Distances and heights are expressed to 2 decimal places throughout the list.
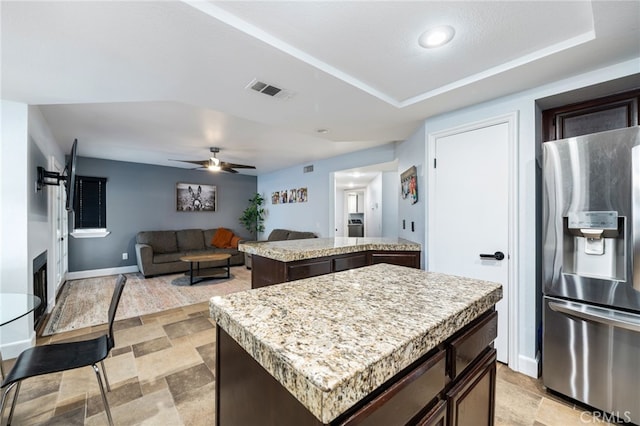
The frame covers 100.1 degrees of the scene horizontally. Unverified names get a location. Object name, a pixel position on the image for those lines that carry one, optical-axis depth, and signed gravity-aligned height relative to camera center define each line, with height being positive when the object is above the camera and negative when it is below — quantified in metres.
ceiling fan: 4.24 +0.78
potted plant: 7.18 -0.11
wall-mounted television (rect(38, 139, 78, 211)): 2.28 +0.32
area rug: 3.17 -1.25
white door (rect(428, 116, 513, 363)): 2.24 +0.04
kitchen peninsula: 2.15 -0.40
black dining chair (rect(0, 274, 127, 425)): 1.32 -0.80
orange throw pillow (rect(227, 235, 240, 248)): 6.39 -0.74
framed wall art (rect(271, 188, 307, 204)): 6.00 +0.38
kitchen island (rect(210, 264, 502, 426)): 0.58 -0.36
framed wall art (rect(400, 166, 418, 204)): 3.07 +0.33
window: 5.13 +0.09
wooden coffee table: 4.71 -1.15
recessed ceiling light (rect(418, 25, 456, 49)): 1.49 +1.01
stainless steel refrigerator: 1.55 -0.38
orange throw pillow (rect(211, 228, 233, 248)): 6.36 -0.63
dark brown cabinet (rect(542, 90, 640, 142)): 1.91 +0.73
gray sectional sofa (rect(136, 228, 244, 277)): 5.12 -0.81
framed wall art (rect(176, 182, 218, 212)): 6.28 +0.35
